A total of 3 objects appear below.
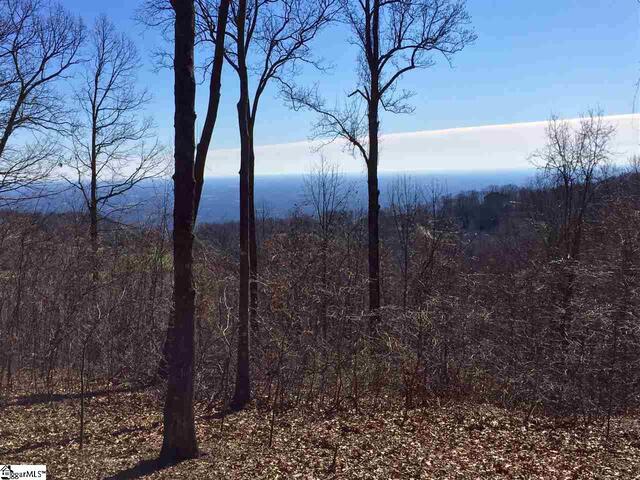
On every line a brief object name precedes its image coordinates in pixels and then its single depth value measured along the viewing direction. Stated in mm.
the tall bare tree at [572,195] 18781
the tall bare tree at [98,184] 17156
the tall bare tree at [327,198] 18544
